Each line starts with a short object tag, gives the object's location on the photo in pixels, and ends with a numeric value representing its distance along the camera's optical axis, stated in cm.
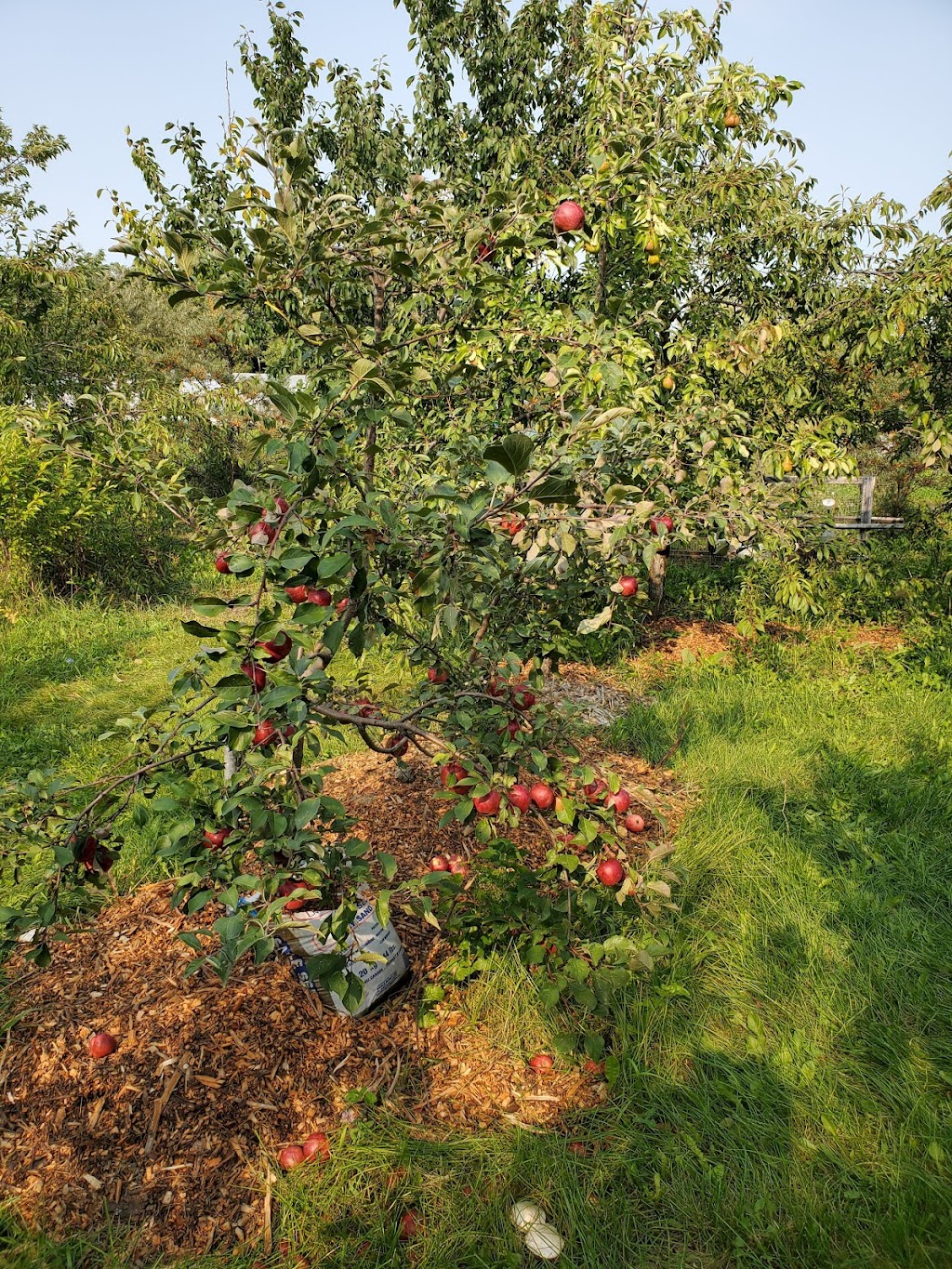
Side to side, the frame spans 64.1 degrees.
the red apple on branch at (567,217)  204
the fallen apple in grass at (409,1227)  174
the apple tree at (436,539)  155
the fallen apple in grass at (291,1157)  189
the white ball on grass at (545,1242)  166
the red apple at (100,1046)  217
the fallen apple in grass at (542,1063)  214
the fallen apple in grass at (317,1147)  191
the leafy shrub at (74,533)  683
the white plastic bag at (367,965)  223
